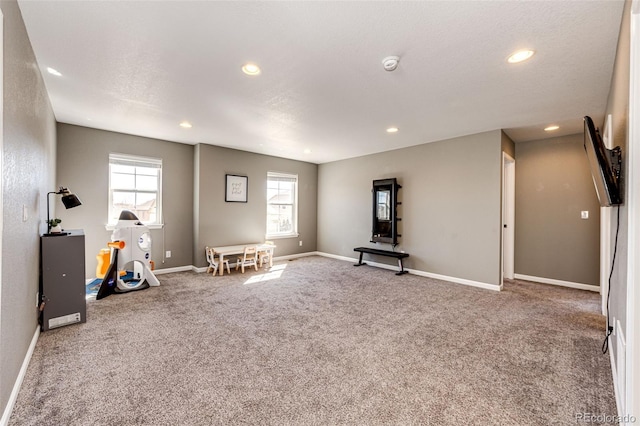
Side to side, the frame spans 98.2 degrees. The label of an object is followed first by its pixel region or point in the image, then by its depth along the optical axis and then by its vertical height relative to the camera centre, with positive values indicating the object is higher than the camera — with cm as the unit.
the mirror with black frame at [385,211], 544 +4
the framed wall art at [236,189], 564 +48
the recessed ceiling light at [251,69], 246 +129
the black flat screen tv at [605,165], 164 +30
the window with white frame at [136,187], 462 +41
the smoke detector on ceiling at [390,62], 228 +127
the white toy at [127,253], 391 -62
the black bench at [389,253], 517 -78
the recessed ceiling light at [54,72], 258 +132
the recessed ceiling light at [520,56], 221 +129
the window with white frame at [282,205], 650 +18
